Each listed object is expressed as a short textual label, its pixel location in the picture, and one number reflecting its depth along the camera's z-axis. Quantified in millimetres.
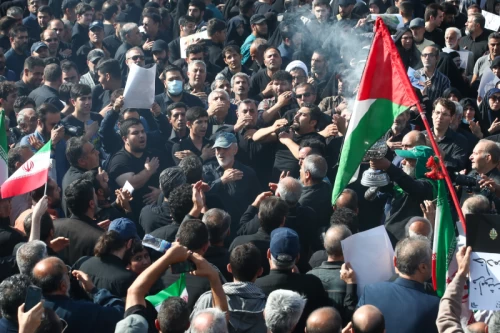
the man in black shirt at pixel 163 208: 8609
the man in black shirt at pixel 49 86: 12344
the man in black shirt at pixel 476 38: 15125
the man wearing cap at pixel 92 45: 15164
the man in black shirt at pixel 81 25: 15969
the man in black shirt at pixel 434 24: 15031
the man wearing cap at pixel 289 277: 6609
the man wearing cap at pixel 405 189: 8516
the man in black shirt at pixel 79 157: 9531
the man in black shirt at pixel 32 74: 13109
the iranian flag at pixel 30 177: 8055
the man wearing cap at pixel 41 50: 14117
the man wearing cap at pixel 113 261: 6969
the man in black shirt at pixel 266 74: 13047
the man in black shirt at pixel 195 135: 10668
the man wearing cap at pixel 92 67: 13353
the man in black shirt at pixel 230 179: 9617
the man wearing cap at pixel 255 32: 14766
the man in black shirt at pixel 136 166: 9891
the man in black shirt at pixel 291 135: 10484
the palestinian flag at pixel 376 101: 6688
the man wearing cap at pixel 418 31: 14441
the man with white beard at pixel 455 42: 14500
